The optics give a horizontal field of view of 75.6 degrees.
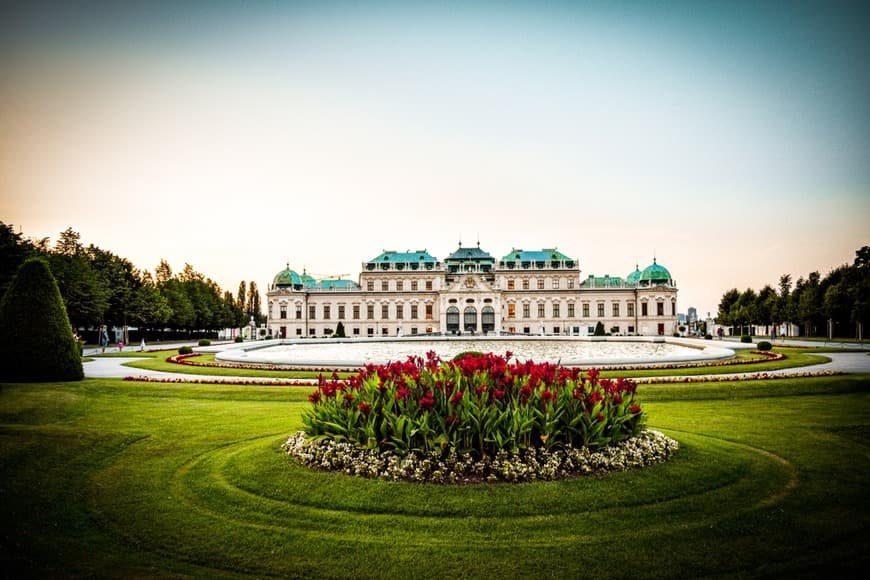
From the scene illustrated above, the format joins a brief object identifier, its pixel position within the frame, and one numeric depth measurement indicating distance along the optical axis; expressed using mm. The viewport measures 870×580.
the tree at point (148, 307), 61844
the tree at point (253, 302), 119625
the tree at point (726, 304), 95625
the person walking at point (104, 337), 48181
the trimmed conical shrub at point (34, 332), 18125
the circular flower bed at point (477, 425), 8297
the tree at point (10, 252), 39988
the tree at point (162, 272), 86500
